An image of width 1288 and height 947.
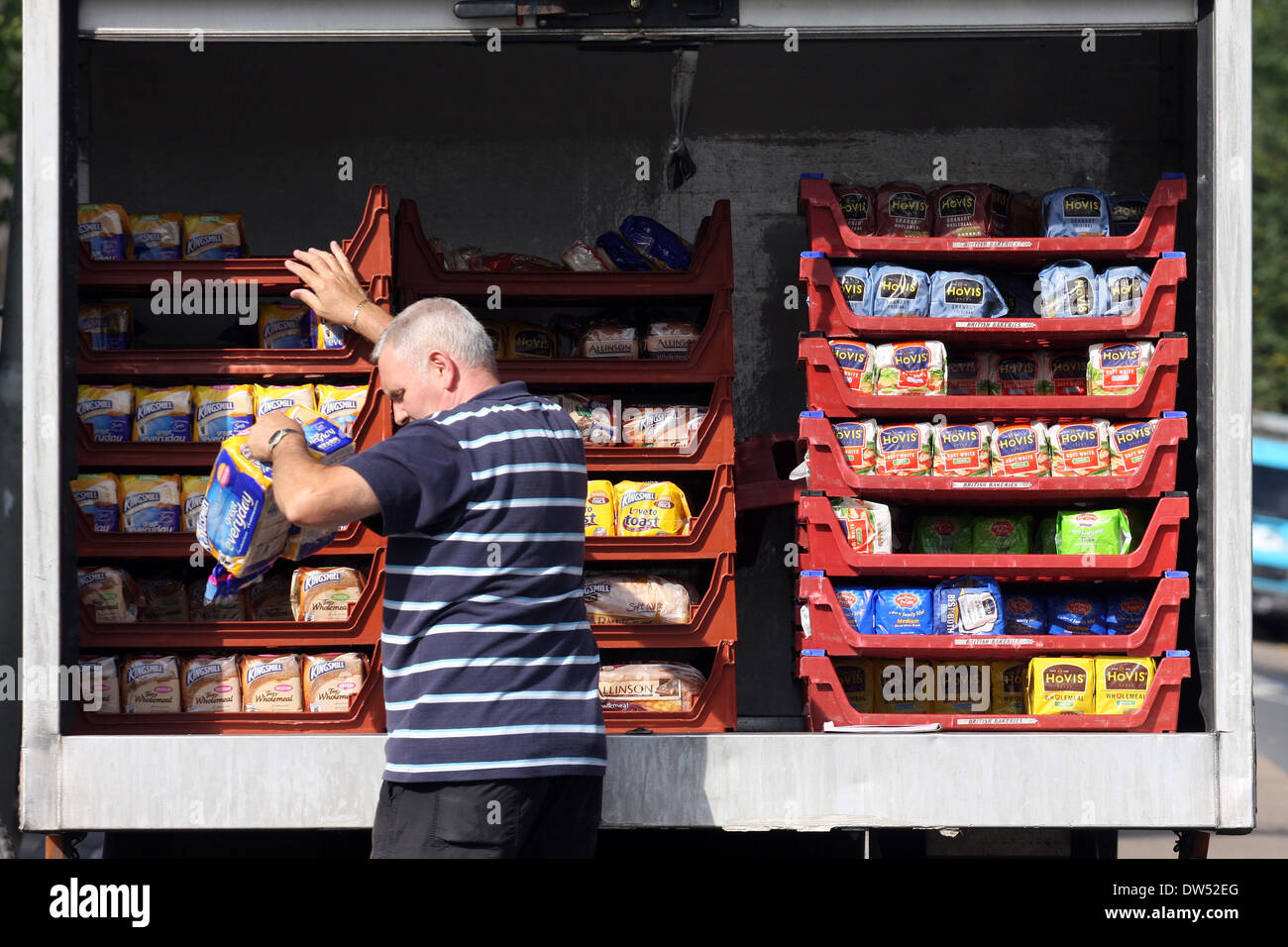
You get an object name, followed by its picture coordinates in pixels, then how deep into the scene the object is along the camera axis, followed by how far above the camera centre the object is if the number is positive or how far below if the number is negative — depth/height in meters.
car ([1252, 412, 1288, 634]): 18.19 -0.81
